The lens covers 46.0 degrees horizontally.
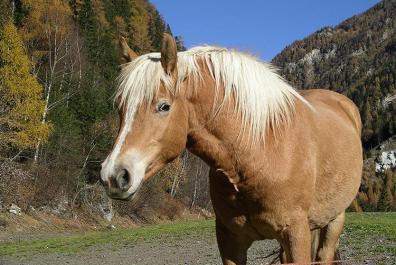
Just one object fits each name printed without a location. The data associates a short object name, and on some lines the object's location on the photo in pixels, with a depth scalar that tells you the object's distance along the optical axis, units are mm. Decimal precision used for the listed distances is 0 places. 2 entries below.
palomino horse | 2686
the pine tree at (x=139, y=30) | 58875
